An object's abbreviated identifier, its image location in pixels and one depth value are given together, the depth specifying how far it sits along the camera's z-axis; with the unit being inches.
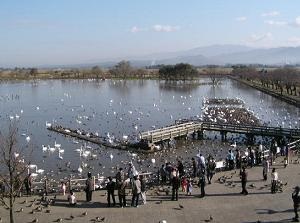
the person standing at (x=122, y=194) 763.8
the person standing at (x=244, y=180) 842.2
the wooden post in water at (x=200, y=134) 2009.6
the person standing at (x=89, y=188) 803.4
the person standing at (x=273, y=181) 842.8
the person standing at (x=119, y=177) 803.1
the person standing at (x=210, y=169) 941.2
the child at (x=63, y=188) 872.3
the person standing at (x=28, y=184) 884.0
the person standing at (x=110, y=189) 775.1
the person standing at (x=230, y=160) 1068.1
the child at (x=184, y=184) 874.1
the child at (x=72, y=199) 800.9
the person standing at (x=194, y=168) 994.6
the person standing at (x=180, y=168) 925.8
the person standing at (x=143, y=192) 790.5
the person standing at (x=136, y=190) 764.0
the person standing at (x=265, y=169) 946.7
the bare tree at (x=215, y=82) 6242.1
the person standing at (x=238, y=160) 1089.4
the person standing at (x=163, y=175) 956.0
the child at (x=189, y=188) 849.5
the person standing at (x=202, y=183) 828.0
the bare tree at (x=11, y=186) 687.1
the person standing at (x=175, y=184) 805.2
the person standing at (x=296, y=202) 704.4
